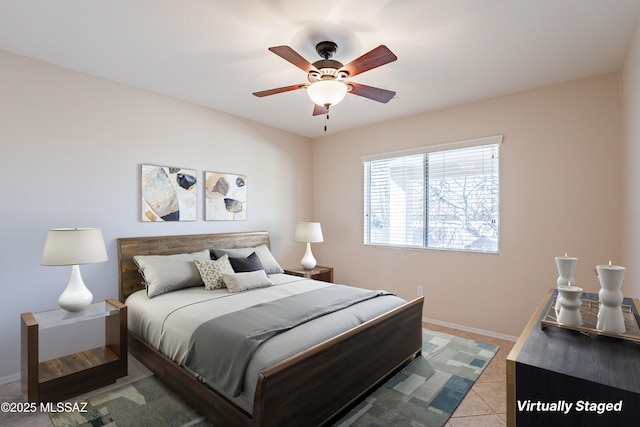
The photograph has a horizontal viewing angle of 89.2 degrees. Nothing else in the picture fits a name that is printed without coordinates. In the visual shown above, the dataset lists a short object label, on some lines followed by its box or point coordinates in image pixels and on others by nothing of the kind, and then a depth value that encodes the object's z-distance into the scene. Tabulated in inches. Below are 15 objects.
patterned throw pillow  123.8
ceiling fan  79.7
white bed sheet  73.3
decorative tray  54.2
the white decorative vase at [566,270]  70.6
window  143.3
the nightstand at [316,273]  169.5
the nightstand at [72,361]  86.9
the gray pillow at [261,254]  144.7
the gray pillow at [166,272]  117.0
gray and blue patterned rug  82.3
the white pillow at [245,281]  120.6
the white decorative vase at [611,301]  55.1
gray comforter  73.4
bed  67.1
